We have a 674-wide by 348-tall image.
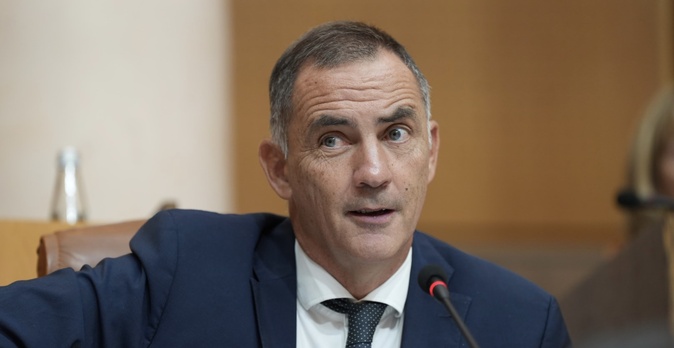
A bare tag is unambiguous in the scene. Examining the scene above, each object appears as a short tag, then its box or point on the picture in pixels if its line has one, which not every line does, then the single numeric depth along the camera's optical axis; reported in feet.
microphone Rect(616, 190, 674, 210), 27.27
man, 19.44
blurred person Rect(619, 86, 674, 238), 34.83
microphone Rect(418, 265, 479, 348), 17.69
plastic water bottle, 31.50
